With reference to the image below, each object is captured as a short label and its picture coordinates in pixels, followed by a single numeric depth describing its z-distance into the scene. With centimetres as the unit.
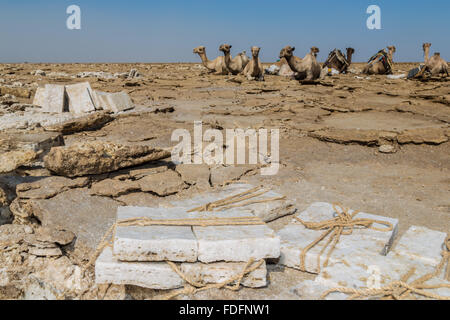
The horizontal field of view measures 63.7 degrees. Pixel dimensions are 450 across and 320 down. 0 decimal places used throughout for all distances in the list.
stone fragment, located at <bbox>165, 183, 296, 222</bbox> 317
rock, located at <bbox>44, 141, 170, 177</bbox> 366
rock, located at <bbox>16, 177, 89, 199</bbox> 350
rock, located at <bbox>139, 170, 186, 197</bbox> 386
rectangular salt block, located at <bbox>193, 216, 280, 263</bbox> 227
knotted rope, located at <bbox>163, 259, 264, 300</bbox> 218
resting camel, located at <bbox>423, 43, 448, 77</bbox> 1711
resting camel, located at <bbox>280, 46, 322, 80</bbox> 1460
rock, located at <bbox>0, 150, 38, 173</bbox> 357
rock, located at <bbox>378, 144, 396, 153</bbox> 556
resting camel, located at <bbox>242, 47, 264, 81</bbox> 1532
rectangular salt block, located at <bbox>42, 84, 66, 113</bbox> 807
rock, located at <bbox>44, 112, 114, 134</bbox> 640
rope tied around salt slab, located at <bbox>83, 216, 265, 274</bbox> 245
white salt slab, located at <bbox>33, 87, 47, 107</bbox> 819
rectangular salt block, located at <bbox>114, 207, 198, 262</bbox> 218
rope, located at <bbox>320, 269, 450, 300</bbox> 208
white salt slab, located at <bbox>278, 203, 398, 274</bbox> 250
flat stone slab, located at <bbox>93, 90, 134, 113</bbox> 839
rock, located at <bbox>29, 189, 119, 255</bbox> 294
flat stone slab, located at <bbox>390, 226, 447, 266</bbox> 250
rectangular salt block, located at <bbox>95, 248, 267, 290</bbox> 217
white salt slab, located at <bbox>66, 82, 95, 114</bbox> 818
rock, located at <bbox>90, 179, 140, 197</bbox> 366
